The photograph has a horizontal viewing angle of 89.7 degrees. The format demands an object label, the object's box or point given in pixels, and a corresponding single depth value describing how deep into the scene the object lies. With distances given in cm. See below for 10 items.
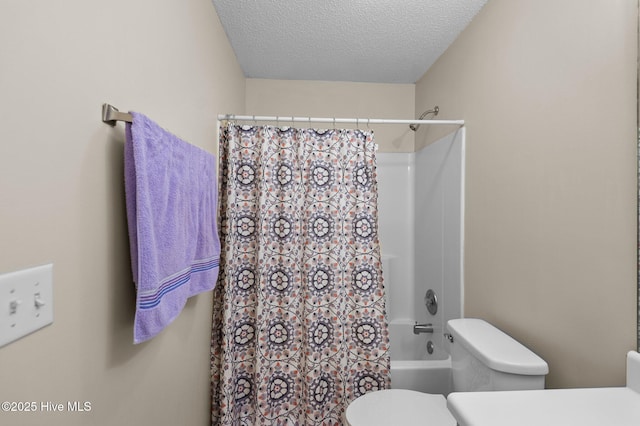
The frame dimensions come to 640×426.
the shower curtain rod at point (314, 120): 172
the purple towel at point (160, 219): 76
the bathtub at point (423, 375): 186
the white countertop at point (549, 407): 71
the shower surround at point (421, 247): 188
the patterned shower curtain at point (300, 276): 174
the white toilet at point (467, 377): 110
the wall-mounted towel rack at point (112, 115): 73
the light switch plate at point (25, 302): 48
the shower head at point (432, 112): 219
